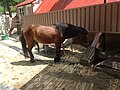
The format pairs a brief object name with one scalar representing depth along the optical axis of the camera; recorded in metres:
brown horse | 3.30
